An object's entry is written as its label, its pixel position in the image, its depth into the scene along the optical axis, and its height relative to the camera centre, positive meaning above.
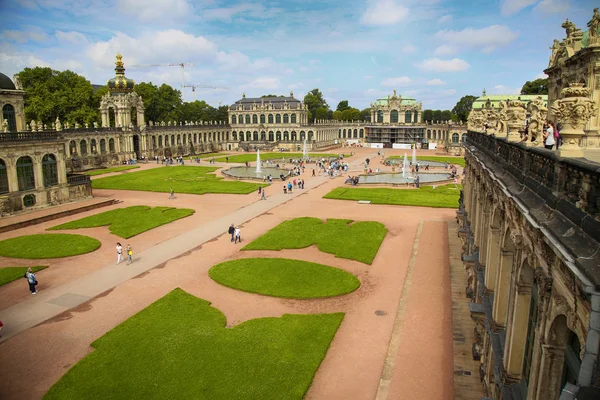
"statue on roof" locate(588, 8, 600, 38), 23.64 +5.42
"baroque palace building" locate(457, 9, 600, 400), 6.07 -2.39
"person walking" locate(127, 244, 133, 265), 27.94 -7.84
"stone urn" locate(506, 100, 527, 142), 12.76 +0.21
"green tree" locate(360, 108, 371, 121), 190.02 +4.07
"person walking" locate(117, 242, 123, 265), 27.83 -7.75
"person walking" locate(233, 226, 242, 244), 32.16 -7.79
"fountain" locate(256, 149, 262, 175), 71.60 -6.59
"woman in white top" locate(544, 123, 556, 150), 11.52 -0.33
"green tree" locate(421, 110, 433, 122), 180.07 +4.46
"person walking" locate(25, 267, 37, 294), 23.25 -7.90
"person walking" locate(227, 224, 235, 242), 32.28 -7.41
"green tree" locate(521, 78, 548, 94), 105.85 +9.29
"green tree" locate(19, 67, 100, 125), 77.88 +5.83
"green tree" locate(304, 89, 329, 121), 165.88 +8.44
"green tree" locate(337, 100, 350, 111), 197.94 +9.09
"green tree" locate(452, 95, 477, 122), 151.55 +6.96
